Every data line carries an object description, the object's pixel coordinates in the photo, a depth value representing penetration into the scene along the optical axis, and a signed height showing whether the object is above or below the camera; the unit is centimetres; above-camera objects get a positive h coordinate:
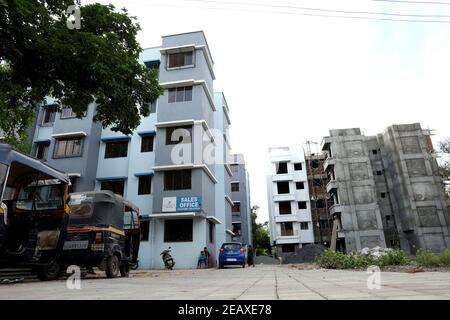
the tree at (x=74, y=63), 945 +642
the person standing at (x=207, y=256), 2008 +36
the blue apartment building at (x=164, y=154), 2086 +767
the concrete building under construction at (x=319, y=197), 4344 +860
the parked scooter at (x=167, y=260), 1874 +15
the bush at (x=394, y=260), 974 -7
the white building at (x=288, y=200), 4206 +799
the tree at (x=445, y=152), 3460 +1105
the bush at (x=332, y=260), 1120 -4
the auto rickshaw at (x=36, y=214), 701 +120
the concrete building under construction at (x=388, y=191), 3512 +770
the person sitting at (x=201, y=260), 1961 +11
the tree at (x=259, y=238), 6034 +422
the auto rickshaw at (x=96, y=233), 839 +84
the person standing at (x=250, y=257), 2589 +26
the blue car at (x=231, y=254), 1970 +42
